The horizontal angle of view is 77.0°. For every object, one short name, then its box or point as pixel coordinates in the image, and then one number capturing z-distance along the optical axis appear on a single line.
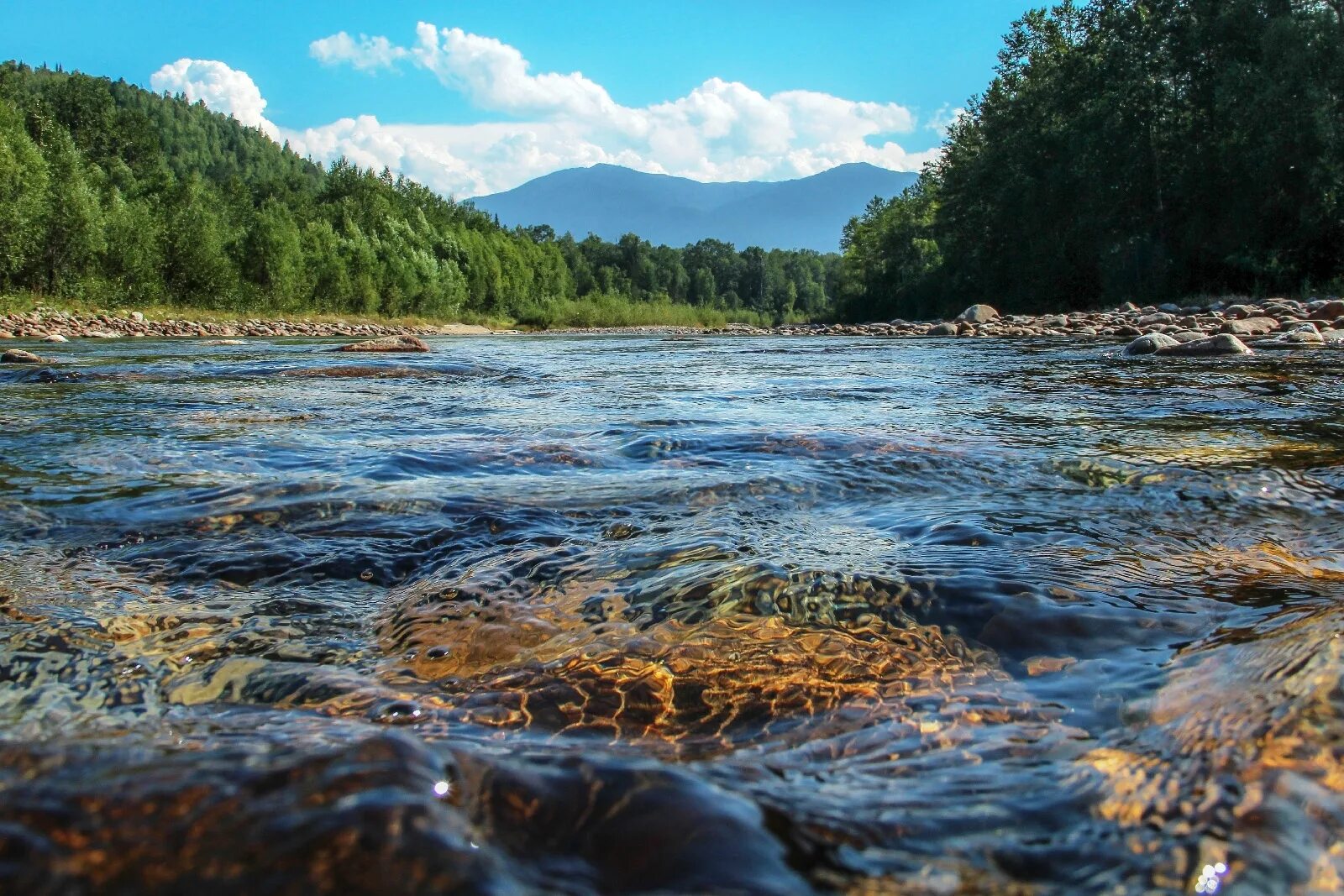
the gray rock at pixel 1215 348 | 10.23
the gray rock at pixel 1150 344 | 10.96
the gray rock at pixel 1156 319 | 17.44
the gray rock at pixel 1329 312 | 14.84
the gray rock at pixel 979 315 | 28.42
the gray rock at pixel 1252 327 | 13.78
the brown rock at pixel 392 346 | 15.89
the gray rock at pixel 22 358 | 11.59
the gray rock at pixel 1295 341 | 11.16
